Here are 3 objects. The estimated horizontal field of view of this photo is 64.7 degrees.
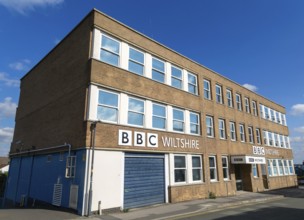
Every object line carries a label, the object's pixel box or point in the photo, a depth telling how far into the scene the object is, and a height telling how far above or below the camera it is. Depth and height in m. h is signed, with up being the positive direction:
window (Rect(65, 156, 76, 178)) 12.06 +0.37
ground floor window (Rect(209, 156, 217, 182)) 18.55 +0.50
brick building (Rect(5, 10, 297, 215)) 12.09 +2.87
